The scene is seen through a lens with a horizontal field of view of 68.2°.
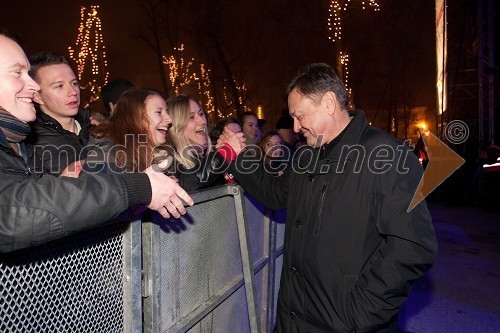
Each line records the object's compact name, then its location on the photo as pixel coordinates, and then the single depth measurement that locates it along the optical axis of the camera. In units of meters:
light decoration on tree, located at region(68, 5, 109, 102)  23.11
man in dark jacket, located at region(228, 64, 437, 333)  2.13
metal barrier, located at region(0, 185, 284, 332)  1.36
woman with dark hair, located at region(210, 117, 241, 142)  5.03
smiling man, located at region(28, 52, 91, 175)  2.89
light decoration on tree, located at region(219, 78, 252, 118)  29.64
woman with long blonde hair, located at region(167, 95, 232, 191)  3.13
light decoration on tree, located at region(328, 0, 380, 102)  18.05
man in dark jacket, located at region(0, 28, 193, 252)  1.22
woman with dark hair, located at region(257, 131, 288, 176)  4.09
